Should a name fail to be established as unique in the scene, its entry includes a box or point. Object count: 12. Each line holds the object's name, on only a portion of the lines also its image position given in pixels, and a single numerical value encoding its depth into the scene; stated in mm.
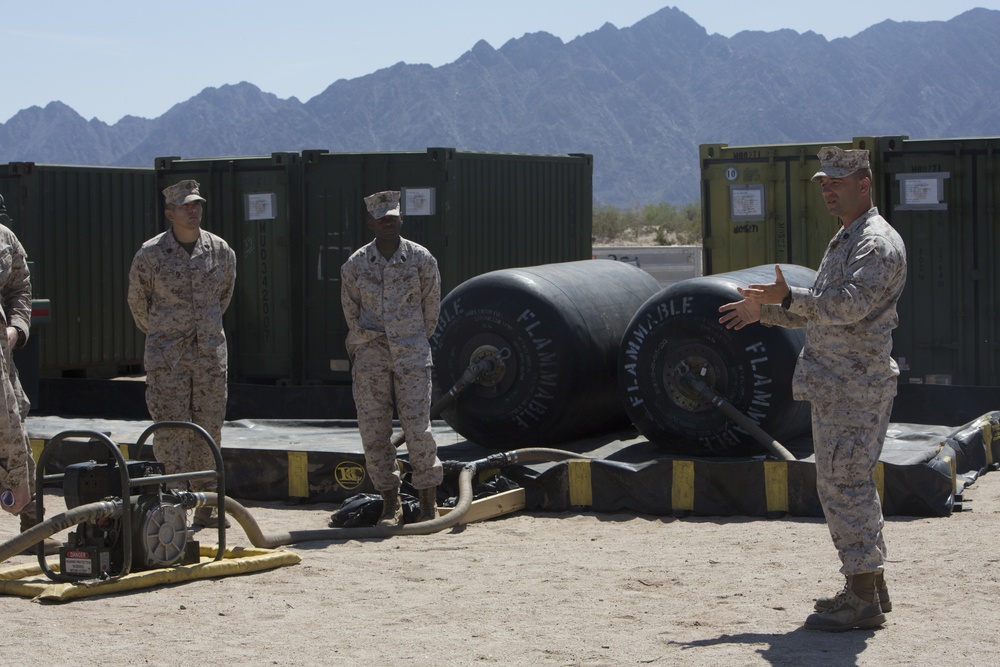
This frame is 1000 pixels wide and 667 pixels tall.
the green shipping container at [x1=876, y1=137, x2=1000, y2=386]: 11906
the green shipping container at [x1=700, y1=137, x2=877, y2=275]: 12688
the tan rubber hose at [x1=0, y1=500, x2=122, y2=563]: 6238
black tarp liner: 8320
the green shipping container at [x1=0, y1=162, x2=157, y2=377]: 14688
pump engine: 6426
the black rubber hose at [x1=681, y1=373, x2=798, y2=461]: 8562
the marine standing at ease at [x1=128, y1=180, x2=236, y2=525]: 8133
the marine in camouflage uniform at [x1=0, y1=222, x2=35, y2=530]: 6926
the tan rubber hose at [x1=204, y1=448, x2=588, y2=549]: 7297
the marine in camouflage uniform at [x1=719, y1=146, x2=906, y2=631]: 5590
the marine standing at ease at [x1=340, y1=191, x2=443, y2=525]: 8180
